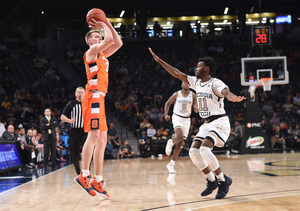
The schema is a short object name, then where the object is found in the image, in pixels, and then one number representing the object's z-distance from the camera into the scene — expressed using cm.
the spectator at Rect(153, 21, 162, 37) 2502
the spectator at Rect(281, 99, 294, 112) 2006
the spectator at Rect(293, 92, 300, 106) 2035
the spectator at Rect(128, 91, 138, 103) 2002
